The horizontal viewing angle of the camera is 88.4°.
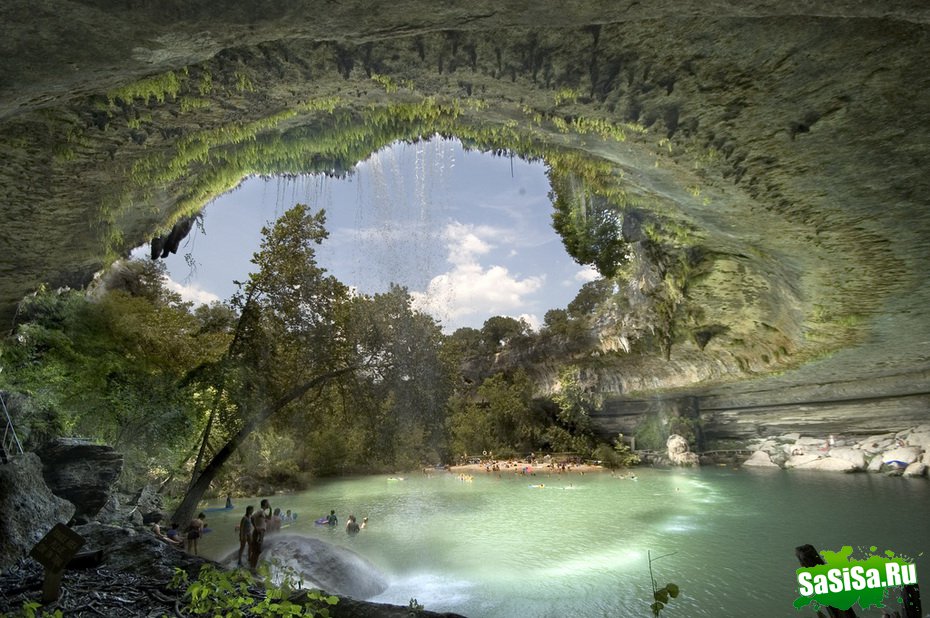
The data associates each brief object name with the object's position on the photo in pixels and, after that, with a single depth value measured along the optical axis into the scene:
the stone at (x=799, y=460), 20.17
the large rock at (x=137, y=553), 4.98
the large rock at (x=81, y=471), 6.88
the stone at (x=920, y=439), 17.08
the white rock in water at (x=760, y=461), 21.66
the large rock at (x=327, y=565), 8.19
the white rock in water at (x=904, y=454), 16.86
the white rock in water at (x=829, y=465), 18.58
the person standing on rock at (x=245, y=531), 8.43
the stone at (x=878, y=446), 18.48
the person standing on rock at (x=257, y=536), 8.22
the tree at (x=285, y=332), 11.40
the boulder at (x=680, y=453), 23.47
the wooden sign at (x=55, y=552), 3.85
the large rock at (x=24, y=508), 4.86
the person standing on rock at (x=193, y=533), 9.20
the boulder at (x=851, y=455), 18.41
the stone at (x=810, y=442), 20.82
